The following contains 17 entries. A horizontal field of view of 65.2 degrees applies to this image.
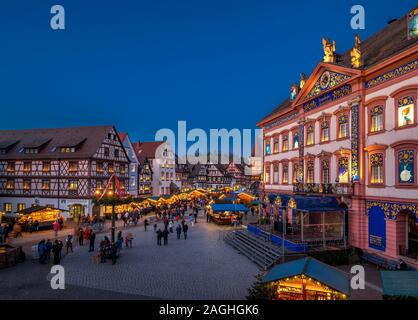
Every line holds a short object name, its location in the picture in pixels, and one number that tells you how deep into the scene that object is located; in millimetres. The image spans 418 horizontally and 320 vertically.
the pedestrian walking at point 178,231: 29641
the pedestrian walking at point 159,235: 26516
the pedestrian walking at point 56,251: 19812
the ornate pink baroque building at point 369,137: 18922
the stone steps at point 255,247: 20469
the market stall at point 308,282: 9633
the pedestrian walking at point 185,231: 29586
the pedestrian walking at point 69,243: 23094
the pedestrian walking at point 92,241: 23844
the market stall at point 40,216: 33156
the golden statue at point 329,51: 25812
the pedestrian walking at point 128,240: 25328
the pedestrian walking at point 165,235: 26667
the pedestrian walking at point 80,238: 26056
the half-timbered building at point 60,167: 43250
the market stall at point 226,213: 36344
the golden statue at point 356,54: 22672
